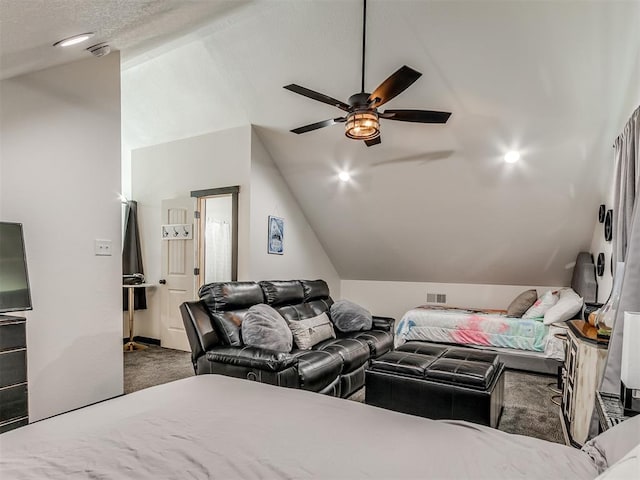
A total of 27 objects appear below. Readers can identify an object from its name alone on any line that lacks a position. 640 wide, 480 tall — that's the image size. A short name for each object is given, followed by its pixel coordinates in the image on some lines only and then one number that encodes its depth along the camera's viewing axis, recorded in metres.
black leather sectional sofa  2.76
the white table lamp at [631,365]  1.58
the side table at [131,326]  5.03
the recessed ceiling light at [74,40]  2.35
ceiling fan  2.63
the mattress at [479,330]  4.25
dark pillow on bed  4.75
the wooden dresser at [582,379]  2.31
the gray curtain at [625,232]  2.06
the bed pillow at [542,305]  4.47
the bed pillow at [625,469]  0.77
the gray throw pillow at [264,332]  3.01
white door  5.00
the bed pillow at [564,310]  4.13
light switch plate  3.09
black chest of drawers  2.05
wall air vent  5.95
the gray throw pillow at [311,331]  3.48
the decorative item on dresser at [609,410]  1.52
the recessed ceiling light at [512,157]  3.93
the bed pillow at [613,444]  1.08
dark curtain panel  5.37
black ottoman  2.56
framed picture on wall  4.96
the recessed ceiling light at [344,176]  4.91
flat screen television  2.18
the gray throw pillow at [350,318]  4.20
